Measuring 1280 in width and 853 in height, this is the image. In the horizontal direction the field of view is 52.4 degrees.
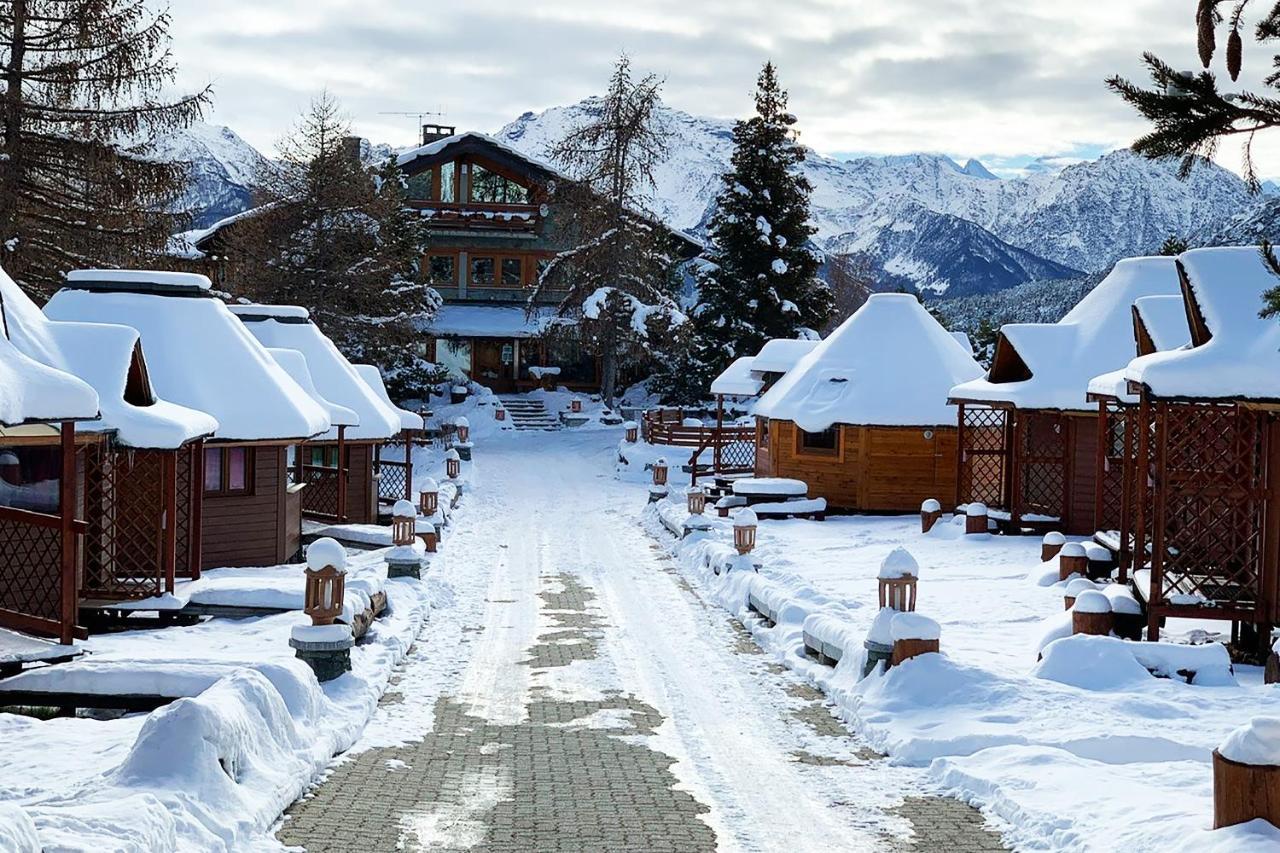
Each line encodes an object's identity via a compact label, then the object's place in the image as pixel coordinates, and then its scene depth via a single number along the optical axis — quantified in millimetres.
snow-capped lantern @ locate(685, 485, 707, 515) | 23562
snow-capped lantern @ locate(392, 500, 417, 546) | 19656
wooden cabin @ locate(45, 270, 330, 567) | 17547
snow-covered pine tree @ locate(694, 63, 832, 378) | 44781
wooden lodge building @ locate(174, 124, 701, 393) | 51531
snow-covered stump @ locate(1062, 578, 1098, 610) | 14492
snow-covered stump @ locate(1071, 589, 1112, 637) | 12703
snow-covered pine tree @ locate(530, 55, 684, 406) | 43812
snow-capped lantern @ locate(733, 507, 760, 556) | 19594
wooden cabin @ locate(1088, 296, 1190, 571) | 15688
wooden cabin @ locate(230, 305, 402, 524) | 23828
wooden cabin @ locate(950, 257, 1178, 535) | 22359
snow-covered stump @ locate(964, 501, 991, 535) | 22484
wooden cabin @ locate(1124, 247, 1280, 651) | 12516
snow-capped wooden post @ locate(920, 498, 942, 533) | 23188
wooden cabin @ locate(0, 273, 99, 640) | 11484
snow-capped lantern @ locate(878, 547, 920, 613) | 12734
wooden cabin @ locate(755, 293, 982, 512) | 26375
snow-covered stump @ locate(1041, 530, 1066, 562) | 18844
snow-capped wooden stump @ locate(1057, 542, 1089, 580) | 16750
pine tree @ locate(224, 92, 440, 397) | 38469
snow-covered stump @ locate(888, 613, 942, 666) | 11133
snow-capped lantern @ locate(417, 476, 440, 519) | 24453
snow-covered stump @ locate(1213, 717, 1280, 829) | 6473
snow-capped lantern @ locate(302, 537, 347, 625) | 11664
